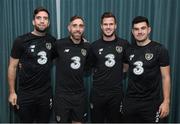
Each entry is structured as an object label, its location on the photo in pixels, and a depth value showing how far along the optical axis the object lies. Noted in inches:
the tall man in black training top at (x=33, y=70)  125.1
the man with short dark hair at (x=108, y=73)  125.3
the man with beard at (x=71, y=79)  123.9
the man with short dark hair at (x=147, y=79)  118.9
